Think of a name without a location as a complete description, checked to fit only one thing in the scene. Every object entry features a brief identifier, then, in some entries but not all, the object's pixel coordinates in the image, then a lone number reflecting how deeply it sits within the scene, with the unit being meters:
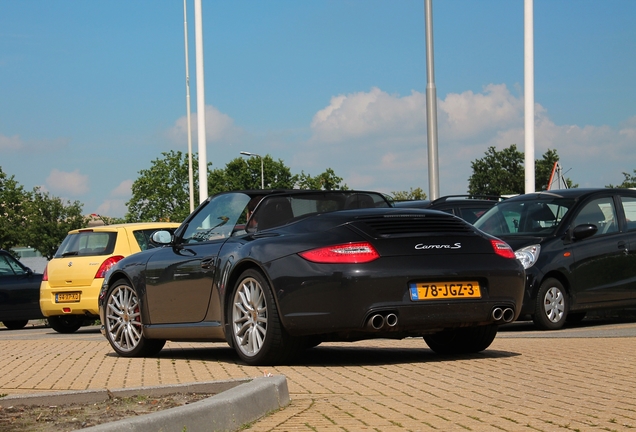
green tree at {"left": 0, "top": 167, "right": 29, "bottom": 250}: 56.41
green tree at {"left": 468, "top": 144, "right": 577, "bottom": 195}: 129.12
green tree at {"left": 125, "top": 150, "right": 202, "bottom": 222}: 64.62
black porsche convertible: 7.23
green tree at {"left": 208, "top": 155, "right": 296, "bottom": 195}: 87.86
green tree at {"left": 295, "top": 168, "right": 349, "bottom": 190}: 81.24
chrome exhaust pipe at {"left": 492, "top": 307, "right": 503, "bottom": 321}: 7.59
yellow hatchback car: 15.92
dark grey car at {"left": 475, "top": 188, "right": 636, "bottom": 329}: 12.11
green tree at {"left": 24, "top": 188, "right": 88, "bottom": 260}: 59.91
